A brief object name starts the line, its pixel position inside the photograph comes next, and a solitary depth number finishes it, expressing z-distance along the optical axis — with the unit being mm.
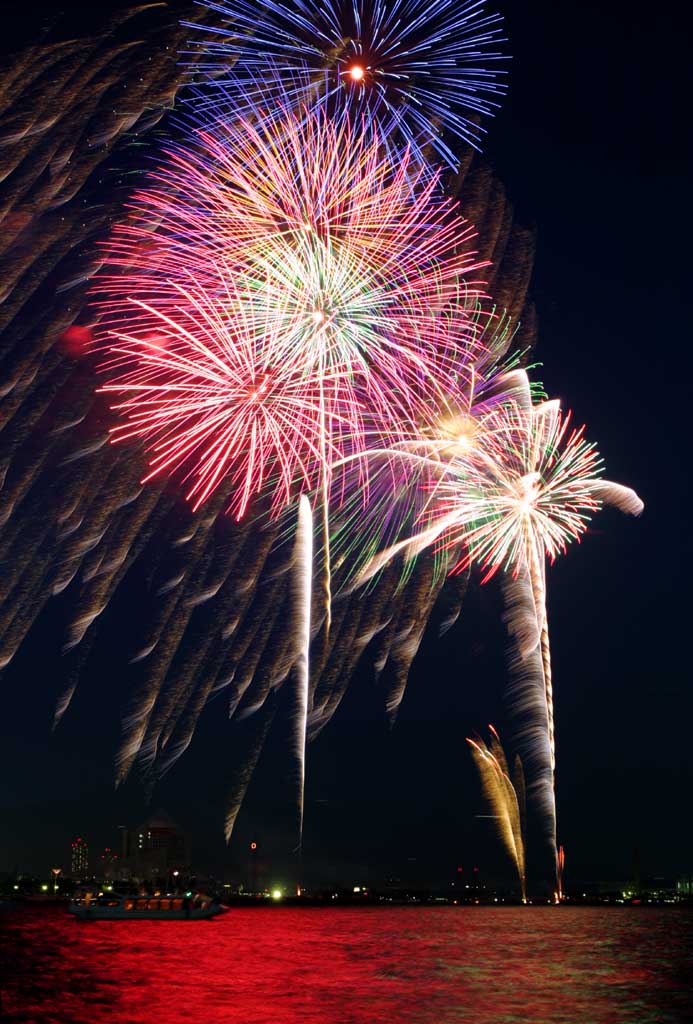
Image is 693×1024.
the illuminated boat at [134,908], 107062
